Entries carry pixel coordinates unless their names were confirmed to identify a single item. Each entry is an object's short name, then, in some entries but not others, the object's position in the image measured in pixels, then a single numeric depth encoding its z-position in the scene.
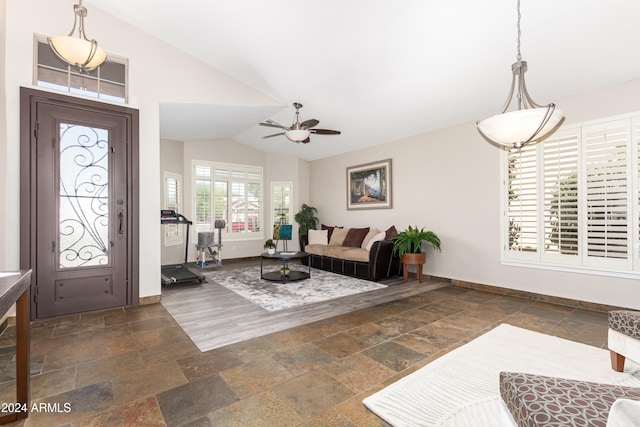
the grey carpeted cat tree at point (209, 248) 7.27
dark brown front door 3.58
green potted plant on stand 5.44
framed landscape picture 6.71
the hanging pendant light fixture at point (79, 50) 2.33
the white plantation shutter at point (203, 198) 7.62
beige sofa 5.68
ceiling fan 4.75
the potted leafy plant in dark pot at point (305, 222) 8.40
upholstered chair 2.18
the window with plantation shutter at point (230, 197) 7.71
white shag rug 1.84
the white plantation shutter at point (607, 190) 3.69
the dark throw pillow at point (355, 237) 6.79
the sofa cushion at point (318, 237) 7.50
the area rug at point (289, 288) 4.30
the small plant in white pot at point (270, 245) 6.55
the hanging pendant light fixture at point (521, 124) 2.04
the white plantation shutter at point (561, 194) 4.07
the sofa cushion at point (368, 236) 6.56
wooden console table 1.79
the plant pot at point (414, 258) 5.44
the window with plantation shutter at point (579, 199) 3.66
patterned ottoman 1.05
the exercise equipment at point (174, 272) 5.25
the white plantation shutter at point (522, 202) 4.45
